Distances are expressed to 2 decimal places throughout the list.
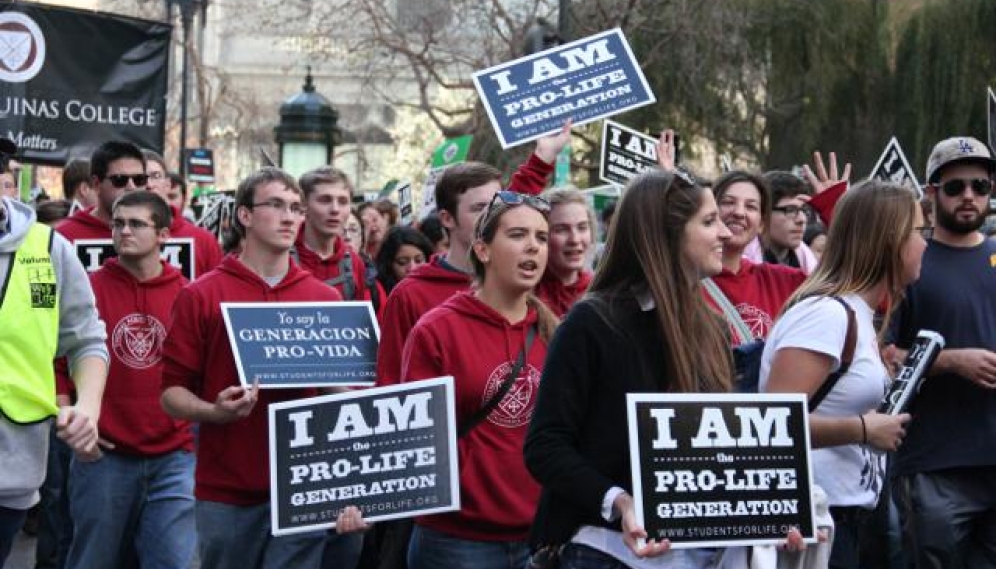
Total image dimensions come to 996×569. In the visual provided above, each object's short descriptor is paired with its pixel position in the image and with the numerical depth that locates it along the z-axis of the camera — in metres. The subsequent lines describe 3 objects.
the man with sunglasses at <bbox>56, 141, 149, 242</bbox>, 14.71
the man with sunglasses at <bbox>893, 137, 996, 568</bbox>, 11.53
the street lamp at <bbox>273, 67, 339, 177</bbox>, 31.93
